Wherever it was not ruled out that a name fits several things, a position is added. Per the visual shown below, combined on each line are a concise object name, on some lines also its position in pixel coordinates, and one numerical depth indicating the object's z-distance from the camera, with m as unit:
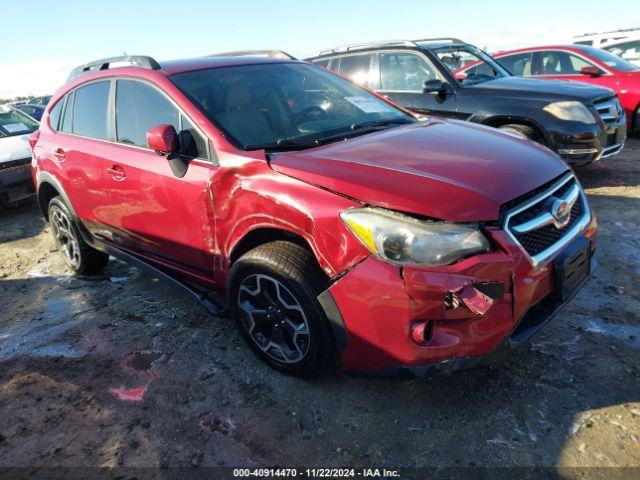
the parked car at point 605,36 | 13.13
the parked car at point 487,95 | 5.36
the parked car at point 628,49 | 10.65
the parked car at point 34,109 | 14.79
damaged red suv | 2.05
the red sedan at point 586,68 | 7.75
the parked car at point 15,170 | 6.58
